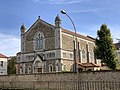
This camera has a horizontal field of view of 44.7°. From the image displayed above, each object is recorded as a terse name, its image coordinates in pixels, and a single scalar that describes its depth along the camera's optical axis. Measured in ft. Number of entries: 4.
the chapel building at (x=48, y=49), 108.02
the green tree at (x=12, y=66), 160.50
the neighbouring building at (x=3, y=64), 151.04
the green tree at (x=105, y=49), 96.56
